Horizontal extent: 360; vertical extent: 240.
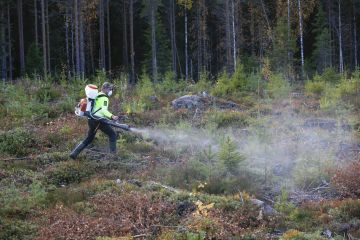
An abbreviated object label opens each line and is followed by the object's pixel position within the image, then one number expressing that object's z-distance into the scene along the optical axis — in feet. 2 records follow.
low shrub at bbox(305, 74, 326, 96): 72.84
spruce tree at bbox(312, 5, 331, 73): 136.05
